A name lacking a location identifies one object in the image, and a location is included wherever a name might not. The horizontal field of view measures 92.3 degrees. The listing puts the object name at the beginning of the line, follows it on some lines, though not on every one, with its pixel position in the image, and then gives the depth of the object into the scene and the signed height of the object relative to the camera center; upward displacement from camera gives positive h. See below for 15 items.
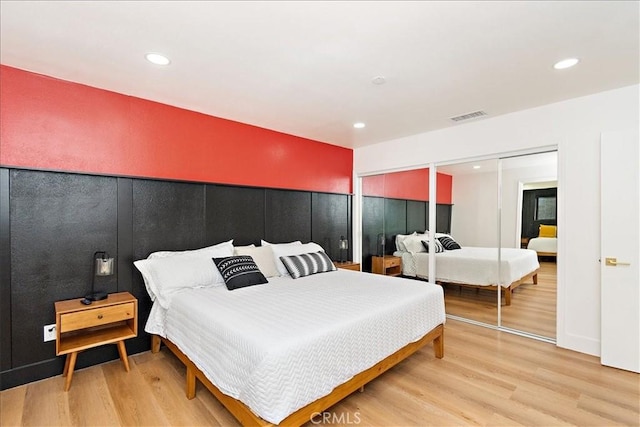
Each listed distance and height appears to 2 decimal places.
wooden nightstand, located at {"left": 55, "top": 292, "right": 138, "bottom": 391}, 2.30 -0.88
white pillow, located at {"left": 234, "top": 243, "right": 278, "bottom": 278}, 3.36 -0.50
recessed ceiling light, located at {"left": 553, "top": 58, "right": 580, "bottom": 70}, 2.33 +1.18
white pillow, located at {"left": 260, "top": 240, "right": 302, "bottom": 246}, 3.77 -0.38
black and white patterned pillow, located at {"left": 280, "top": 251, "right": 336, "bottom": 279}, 3.39 -0.58
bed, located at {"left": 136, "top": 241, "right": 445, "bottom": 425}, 1.61 -0.80
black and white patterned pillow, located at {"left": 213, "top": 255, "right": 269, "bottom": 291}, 2.82 -0.56
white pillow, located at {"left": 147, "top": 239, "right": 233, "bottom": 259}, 2.96 -0.39
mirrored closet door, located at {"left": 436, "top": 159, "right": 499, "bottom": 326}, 3.84 -0.42
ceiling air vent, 3.47 +1.14
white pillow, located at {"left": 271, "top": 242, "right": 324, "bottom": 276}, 3.50 -0.45
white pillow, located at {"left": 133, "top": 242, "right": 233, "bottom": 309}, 2.68 -0.55
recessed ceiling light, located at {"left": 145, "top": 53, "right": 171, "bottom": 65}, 2.26 +1.16
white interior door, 2.66 -0.31
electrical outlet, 2.54 -1.01
